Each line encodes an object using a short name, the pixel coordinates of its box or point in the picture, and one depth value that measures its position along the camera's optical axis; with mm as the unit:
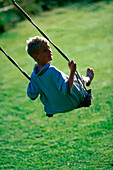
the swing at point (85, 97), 5691
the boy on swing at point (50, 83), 5434
